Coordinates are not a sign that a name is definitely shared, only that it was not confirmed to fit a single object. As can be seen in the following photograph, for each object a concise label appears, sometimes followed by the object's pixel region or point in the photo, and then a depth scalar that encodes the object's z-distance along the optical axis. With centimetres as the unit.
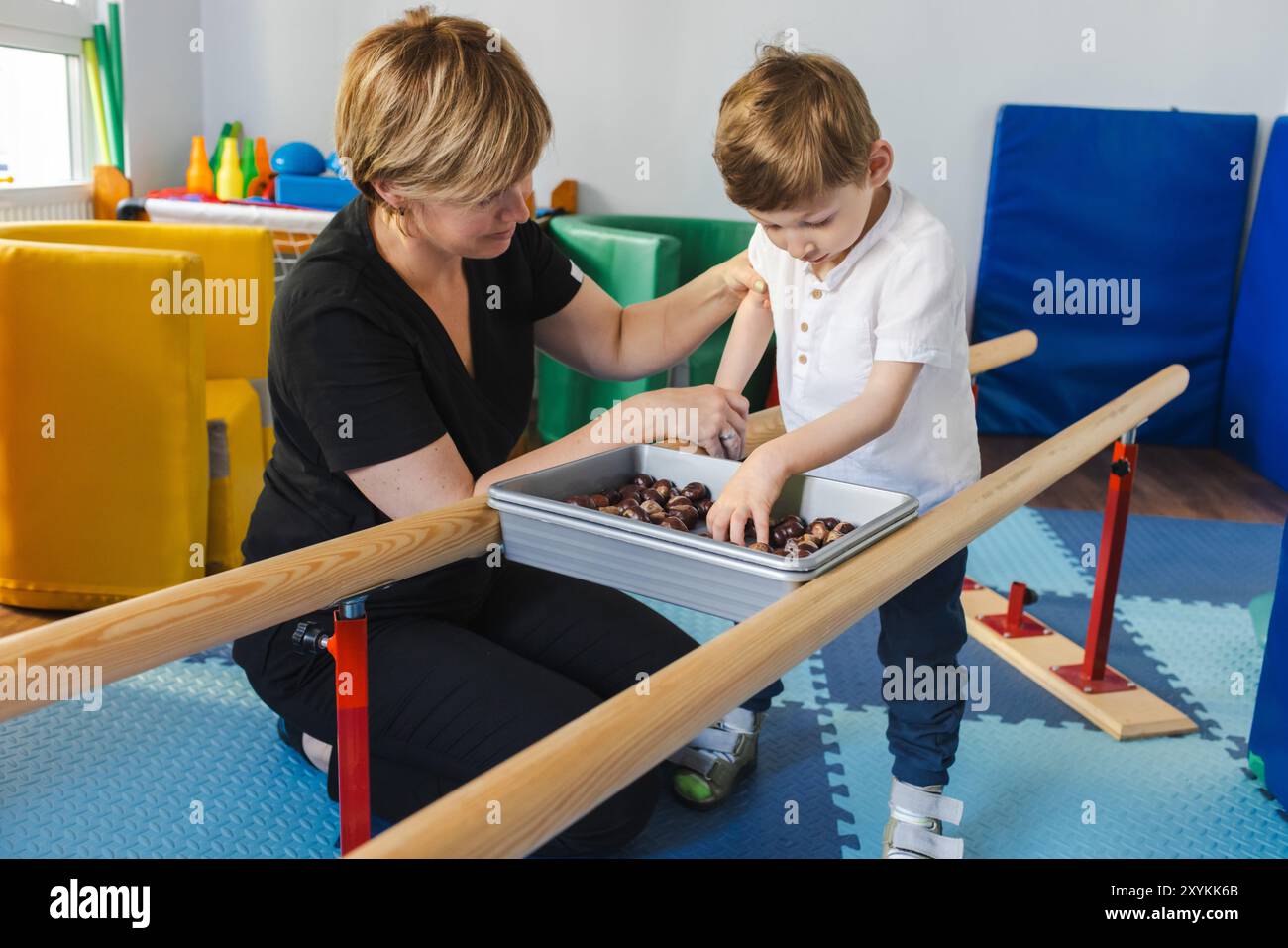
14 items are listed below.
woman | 132
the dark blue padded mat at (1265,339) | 375
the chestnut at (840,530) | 120
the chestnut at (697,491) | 130
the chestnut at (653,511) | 120
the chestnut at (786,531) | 120
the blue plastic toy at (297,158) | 356
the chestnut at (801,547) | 108
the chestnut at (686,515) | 121
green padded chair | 319
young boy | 134
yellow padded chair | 235
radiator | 321
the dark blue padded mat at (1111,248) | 396
